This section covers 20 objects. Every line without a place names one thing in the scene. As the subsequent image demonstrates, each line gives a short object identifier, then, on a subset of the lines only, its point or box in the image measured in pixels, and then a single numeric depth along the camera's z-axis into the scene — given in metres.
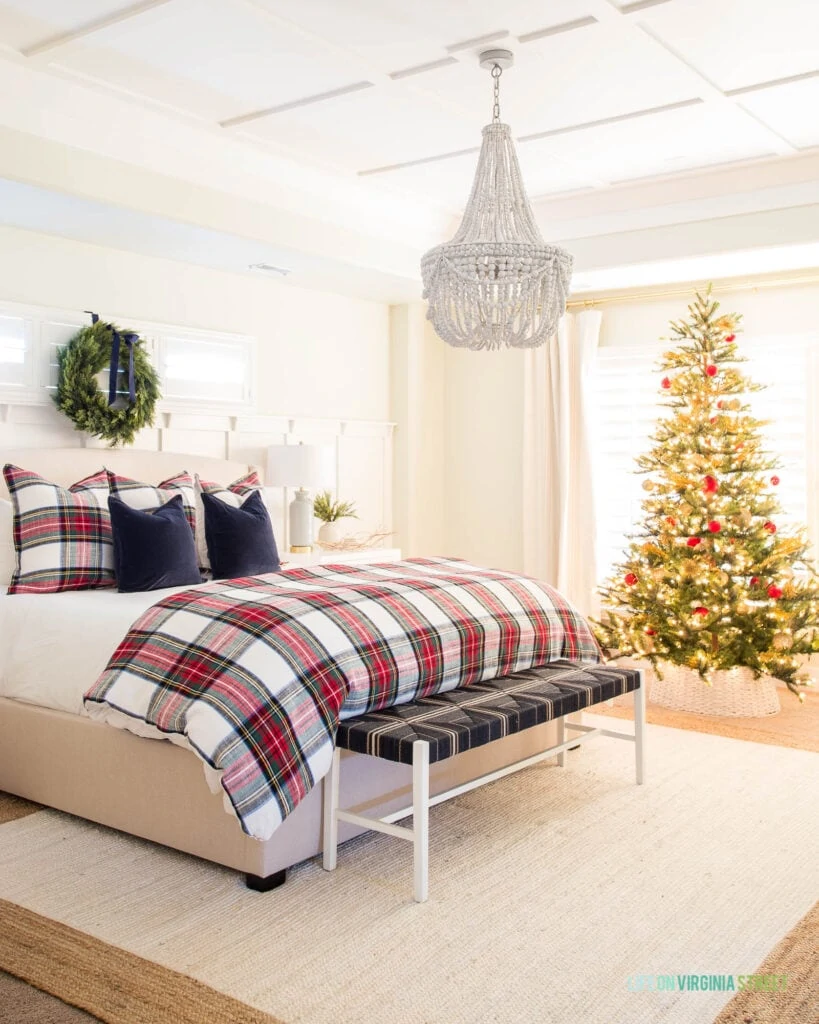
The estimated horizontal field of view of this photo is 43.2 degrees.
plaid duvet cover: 2.95
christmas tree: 5.22
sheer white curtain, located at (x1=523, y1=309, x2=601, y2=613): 6.64
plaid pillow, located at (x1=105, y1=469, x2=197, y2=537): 4.56
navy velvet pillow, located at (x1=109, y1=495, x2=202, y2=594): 4.20
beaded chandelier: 3.69
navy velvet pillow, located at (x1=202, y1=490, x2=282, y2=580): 4.61
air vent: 5.73
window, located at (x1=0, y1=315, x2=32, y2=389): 4.82
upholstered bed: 3.10
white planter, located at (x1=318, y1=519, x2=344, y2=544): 6.20
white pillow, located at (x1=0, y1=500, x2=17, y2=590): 4.39
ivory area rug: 2.42
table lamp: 5.80
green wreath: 4.96
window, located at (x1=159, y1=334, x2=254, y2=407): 5.57
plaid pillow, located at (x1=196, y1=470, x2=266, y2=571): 4.74
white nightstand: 5.55
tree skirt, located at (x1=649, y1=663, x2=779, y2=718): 5.26
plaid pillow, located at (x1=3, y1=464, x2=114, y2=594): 4.20
